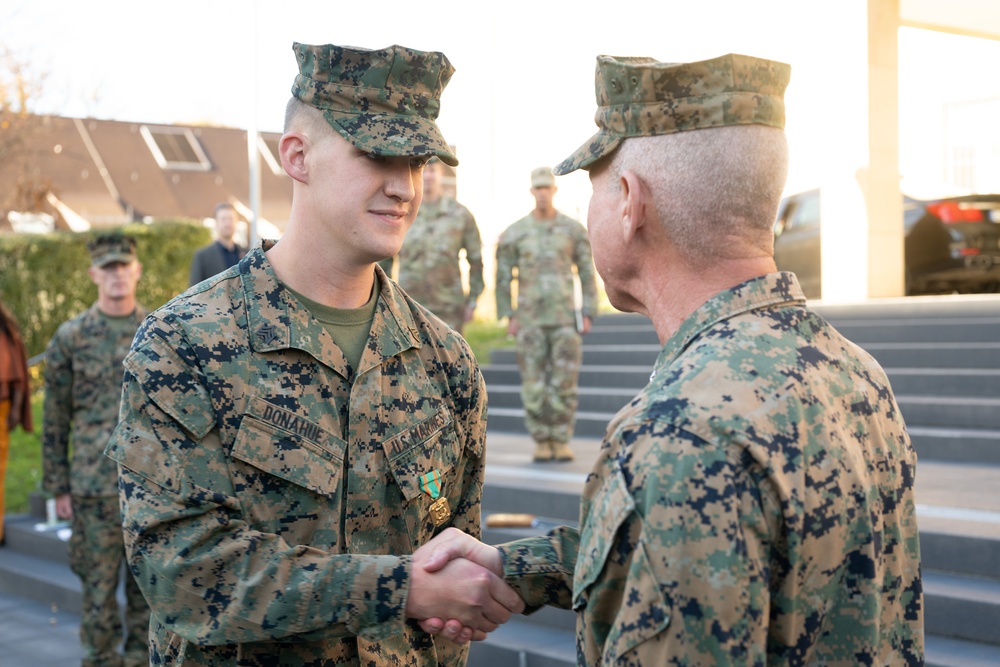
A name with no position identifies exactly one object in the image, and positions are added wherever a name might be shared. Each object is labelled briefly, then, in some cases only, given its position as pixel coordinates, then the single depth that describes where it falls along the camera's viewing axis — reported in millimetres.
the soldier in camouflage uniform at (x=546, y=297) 8547
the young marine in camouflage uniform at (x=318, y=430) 2131
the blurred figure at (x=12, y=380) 8180
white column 12461
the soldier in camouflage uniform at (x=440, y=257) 9320
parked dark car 13320
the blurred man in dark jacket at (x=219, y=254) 9938
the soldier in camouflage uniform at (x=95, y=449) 5953
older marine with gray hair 1456
